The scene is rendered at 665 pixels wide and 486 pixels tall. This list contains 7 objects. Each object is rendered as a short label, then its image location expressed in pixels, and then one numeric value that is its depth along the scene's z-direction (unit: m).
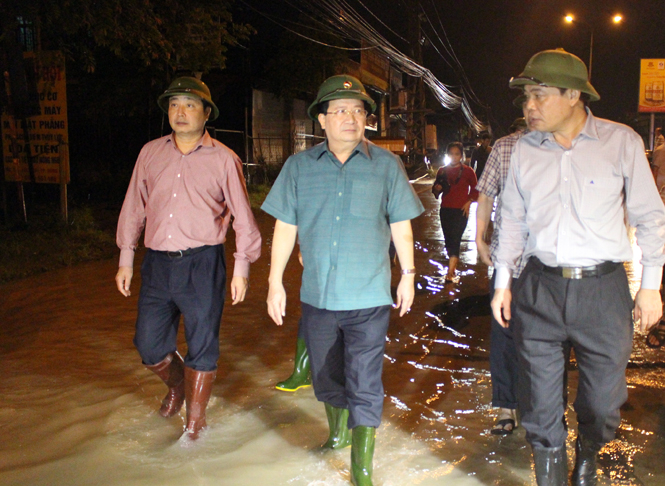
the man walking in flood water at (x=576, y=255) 2.91
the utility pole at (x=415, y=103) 33.06
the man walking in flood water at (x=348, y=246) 3.20
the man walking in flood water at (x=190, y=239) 3.77
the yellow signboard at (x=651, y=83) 28.89
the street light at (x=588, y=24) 25.35
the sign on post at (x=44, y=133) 12.00
